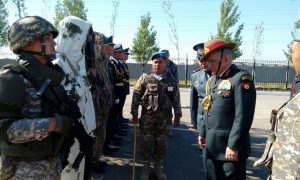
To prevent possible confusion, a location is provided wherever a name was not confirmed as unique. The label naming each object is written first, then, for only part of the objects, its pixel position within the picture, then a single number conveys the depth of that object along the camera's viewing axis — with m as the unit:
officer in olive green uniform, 2.47
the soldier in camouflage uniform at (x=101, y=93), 3.28
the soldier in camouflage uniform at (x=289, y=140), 1.62
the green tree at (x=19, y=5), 17.33
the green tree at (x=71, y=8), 16.63
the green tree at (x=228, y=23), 20.00
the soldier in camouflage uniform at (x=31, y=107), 1.70
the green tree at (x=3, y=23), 18.12
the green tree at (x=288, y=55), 19.58
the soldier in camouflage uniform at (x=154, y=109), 4.00
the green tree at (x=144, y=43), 21.27
